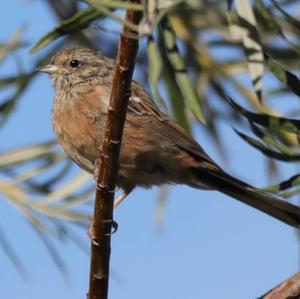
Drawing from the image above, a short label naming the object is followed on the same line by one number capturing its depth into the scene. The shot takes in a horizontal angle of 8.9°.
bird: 9.06
